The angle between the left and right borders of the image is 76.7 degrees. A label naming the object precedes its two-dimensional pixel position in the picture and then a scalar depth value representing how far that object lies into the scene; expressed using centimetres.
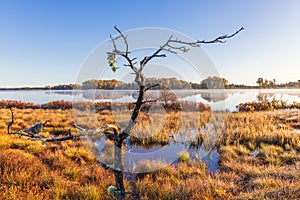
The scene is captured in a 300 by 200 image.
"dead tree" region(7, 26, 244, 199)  223
